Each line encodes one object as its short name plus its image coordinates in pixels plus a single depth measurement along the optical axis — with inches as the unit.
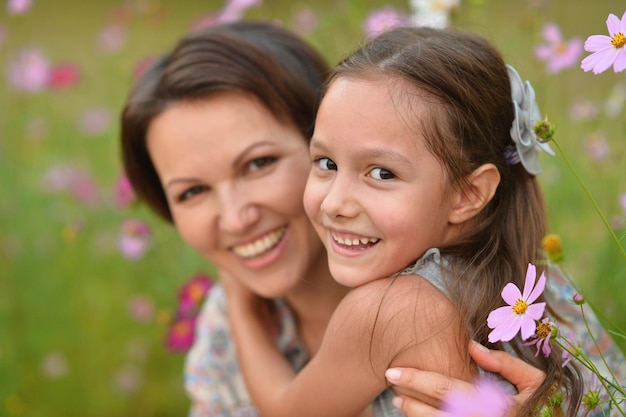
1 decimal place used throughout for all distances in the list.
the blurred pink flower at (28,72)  94.0
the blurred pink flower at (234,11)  70.6
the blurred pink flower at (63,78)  99.7
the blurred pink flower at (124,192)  76.3
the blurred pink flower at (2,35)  98.3
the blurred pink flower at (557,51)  58.2
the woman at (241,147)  54.6
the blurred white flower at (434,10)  72.7
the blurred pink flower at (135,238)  79.8
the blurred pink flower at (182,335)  73.0
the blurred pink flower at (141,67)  81.1
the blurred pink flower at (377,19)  71.7
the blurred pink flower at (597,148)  70.4
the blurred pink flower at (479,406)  25.6
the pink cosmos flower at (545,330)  35.5
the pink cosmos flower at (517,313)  35.5
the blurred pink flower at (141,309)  85.7
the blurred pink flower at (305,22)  90.7
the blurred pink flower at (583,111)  74.1
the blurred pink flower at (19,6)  73.8
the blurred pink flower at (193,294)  73.0
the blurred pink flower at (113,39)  110.6
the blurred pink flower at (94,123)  111.0
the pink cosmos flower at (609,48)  37.3
